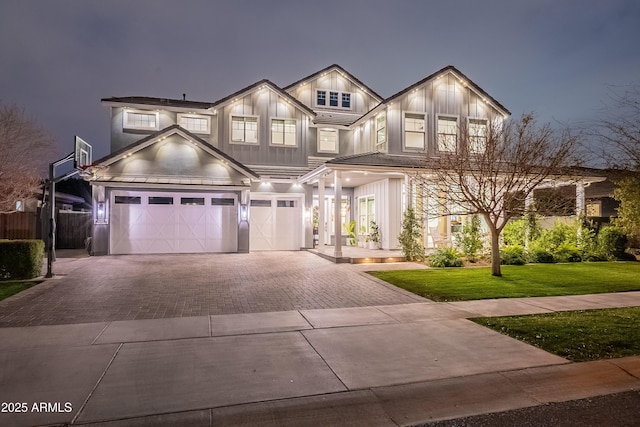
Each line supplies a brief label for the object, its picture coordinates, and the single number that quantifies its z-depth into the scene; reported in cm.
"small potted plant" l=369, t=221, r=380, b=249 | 1759
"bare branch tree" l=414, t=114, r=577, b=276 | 1111
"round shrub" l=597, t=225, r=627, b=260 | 1518
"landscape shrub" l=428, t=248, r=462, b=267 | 1311
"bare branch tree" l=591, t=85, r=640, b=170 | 832
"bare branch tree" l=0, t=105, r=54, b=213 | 1645
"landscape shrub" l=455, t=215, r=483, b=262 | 1415
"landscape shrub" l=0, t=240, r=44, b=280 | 1022
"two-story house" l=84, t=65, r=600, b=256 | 1642
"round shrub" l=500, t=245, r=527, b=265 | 1383
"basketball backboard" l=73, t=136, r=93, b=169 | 1202
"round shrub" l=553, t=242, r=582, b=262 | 1473
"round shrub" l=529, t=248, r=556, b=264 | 1431
